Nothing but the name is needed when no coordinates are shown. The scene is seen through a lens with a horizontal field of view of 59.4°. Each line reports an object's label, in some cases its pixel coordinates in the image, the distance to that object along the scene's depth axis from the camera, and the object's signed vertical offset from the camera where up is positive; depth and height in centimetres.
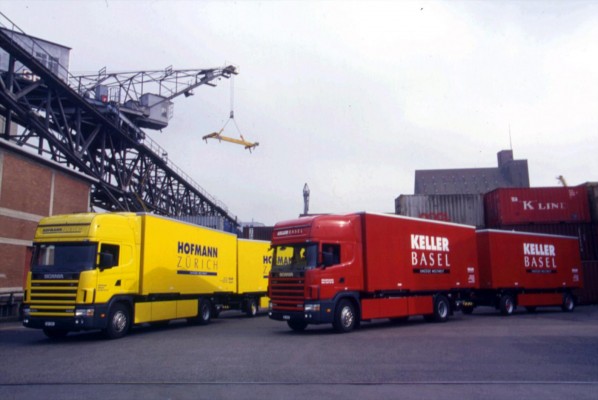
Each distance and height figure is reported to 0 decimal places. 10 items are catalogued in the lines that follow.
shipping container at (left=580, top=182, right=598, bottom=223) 3077 +503
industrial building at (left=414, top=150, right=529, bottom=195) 6881 +1434
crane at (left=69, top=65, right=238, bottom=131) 3872 +1543
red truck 1541 +51
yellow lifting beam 6694 +1898
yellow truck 1366 +42
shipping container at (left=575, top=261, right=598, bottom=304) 2945 +5
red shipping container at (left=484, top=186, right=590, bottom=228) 3061 +463
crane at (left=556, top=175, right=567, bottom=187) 5794 +1158
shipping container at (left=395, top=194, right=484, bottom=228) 3300 +491
